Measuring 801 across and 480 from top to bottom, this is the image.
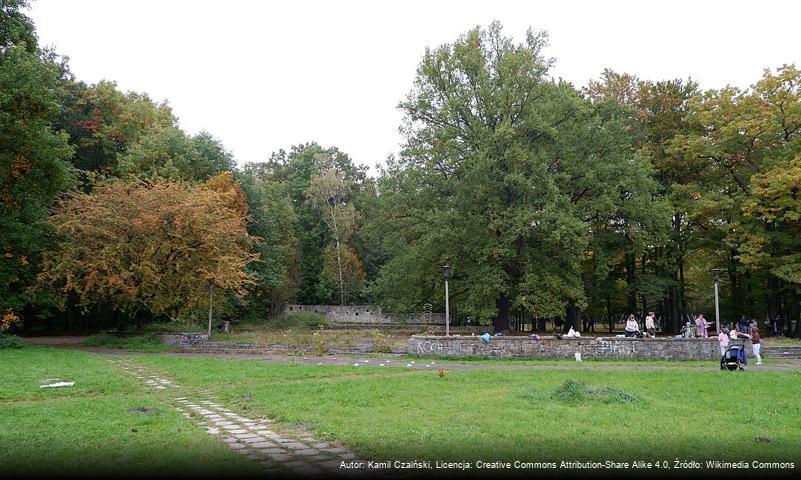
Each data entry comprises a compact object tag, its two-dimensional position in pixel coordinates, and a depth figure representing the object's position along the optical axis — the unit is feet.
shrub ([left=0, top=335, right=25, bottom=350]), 77.08
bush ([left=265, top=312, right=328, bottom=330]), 130.21
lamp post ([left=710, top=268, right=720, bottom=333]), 74.28
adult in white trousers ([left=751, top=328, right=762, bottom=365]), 64.71
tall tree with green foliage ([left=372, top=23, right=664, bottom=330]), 97.71
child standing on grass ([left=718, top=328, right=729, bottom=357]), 60.68
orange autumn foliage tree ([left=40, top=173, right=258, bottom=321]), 81.97
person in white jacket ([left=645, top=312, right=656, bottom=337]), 81.15
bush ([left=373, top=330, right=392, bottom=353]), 75.77
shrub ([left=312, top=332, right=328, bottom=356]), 73.41
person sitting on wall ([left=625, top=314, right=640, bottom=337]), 81.35
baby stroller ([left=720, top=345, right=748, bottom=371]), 55.93
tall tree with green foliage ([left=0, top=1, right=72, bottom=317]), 61.87
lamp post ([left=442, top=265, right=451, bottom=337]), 76.43
